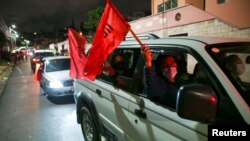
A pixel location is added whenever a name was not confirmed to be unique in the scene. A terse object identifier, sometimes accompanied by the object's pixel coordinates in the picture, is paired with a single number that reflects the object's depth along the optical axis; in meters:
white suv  1.26
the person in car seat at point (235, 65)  1.62
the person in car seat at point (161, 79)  1.80
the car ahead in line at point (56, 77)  5.73
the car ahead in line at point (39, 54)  12.95
